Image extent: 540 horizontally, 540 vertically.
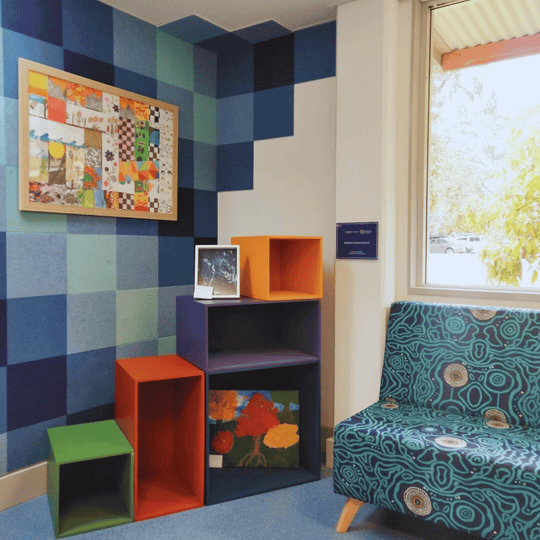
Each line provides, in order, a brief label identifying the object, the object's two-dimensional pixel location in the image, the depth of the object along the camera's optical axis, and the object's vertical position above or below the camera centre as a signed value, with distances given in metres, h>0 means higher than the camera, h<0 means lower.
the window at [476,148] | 2.33 +0.52
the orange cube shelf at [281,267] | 2.41 -0.08
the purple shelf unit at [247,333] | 2.34 -0.43
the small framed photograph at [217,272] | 2.44 -0.10
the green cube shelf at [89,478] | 2.03 -1.05
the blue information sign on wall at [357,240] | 2.47 +0.07
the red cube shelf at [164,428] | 2.22 -0.87
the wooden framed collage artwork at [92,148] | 2.24 +0.52
